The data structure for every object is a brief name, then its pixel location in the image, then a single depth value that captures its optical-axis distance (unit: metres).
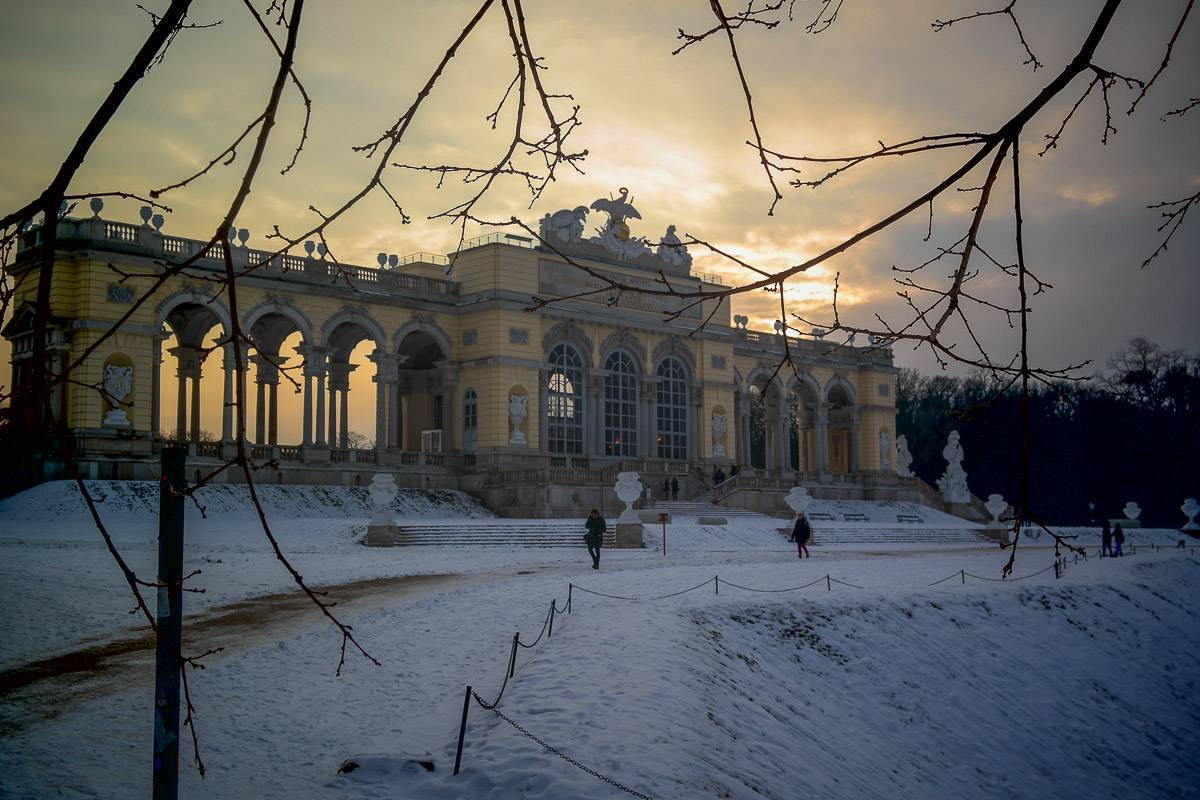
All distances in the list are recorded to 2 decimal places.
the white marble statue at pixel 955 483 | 56.25
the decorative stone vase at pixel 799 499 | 37.56
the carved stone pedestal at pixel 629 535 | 32.34
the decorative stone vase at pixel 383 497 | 29.30
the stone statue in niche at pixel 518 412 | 44.31
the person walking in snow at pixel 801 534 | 29.73
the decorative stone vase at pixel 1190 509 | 50.34
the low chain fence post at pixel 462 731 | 8.06
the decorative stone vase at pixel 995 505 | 50.81
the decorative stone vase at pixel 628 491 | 32.44
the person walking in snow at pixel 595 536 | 24.10
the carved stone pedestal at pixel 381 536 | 29.42
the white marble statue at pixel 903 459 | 63.03
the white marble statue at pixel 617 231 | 47.78
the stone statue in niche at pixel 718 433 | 51.75
